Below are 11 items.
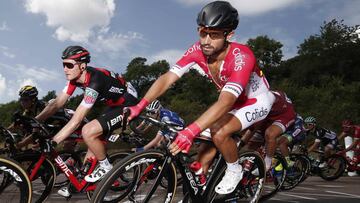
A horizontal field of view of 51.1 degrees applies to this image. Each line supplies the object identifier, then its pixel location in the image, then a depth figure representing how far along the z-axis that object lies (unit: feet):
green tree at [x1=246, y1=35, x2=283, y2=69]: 265.75
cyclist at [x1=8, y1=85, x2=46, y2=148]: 23.59
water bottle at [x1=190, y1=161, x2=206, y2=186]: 12.44
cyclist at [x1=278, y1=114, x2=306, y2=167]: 27.04
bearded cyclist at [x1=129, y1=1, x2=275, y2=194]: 11.59
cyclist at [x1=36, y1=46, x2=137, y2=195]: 16.57
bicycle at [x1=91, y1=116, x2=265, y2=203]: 10.32
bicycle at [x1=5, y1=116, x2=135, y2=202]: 14.82
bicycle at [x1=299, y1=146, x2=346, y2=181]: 36.42
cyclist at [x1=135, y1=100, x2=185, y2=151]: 23.26
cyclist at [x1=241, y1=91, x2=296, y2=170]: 20.45
